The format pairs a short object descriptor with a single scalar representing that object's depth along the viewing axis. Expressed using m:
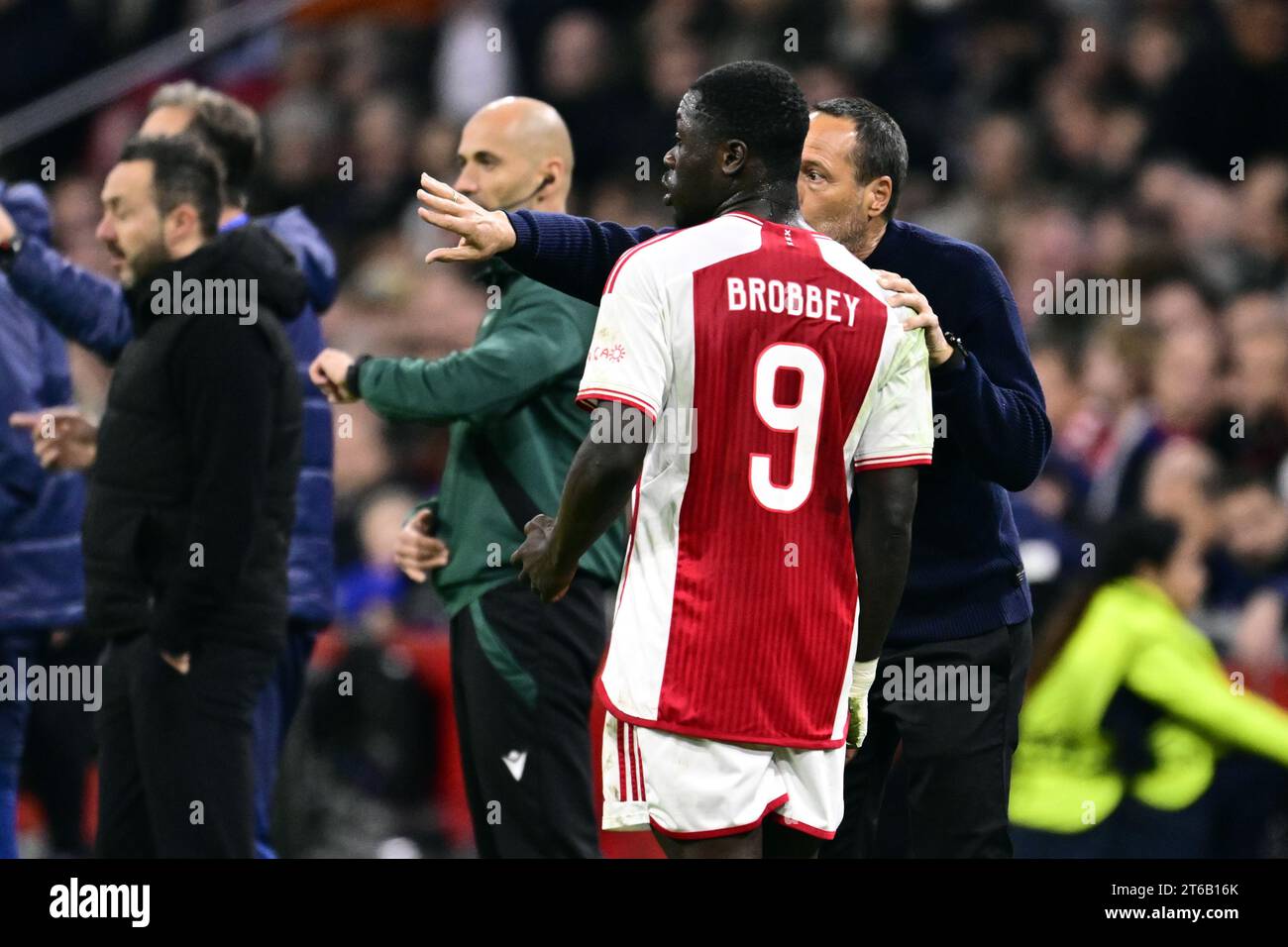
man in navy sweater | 8.49
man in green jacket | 9.75
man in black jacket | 9.52
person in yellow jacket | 11.95
